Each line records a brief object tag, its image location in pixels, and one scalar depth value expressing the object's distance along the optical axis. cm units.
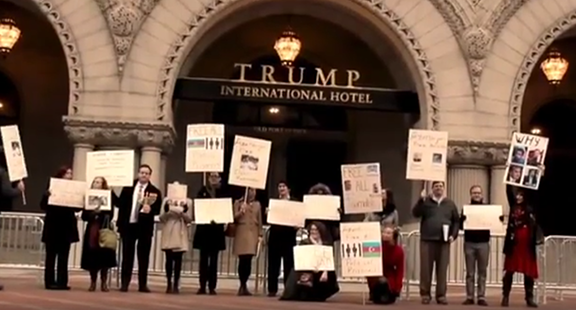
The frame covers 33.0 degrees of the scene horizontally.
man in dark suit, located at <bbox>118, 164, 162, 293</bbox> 1442
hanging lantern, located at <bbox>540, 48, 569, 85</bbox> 2139
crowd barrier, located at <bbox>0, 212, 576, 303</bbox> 1647
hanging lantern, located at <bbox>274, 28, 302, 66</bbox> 2027
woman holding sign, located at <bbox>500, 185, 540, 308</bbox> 1435
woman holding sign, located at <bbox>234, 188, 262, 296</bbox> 1479
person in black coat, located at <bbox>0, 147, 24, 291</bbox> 1353
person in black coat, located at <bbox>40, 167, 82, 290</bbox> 1416
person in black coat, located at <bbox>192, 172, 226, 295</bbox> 1469
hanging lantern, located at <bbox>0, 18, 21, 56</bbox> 1967
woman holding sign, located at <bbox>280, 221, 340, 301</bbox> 1387
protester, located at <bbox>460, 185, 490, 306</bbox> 1460
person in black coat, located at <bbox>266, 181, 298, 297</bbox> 1476
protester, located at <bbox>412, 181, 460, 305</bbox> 1453
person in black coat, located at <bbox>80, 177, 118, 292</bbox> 1436
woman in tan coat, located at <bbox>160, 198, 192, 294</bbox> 1458
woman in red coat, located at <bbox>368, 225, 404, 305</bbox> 1397
